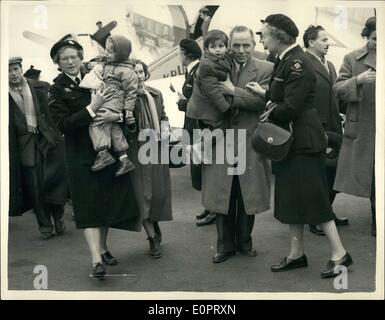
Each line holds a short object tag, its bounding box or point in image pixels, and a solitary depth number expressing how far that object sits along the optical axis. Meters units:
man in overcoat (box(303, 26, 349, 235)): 5.82
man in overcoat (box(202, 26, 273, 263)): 5.46
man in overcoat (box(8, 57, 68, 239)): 5.82
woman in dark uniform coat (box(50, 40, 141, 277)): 5.34
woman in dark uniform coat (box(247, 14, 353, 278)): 5.18
